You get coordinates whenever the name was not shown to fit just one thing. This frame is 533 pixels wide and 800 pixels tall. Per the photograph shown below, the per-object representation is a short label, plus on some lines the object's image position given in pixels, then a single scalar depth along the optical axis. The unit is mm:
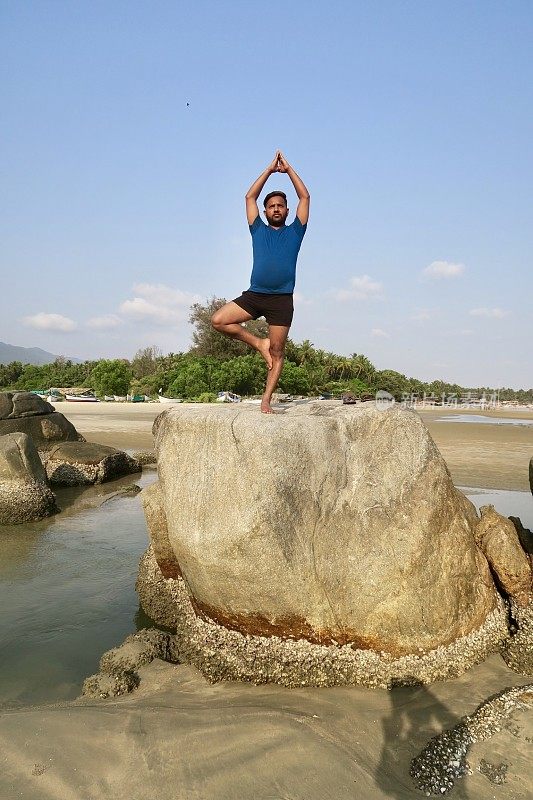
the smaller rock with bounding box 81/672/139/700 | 4821
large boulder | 4895
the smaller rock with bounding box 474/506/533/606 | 5500
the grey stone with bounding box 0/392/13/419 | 15633
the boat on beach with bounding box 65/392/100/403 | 50256
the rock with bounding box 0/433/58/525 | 10641
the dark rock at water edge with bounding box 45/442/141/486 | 14242
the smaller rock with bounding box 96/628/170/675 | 5223
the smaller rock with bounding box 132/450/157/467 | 17625
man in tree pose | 5984
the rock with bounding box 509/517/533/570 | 5762
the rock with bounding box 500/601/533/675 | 4945
